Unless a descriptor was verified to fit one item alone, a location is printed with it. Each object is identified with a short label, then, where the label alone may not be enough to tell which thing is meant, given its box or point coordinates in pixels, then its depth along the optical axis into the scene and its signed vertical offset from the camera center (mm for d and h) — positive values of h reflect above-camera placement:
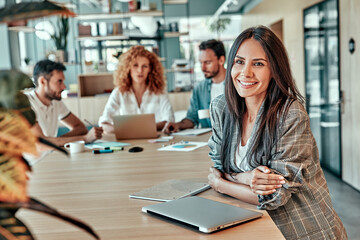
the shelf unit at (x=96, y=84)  5977 -131
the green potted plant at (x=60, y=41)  6168 +542
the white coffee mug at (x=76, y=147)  2684 -456
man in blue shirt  3844 -103
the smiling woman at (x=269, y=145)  1444 -297
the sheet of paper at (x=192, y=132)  3248 -490
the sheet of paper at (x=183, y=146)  2603 -486
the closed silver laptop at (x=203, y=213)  1160 -427
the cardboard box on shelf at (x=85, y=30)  6133 +677
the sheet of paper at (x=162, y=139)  3019 -494
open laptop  3139 -400
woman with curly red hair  3836 -144
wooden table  1166 -465
